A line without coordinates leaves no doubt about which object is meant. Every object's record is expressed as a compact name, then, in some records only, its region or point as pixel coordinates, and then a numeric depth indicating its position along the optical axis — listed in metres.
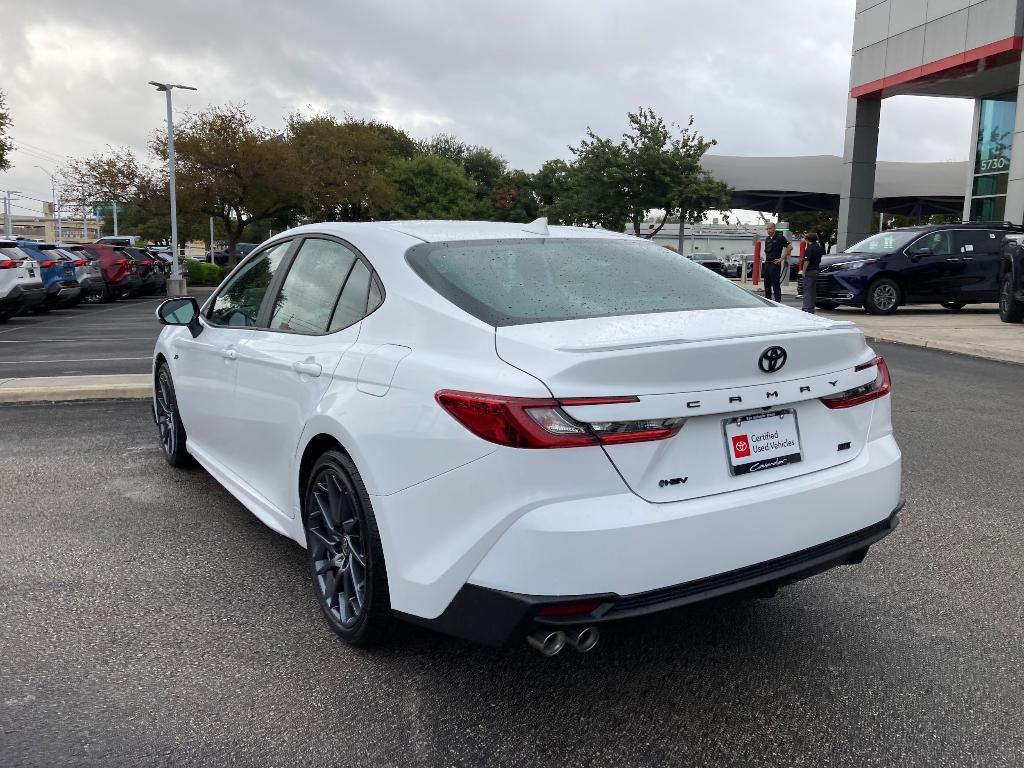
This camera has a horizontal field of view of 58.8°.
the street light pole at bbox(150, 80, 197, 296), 31.15
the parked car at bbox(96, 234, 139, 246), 43.22
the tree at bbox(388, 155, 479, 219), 67.12
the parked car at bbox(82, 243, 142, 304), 25.00
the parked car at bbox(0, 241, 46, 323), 17.05
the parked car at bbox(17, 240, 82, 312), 19.31
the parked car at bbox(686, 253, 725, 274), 43.84
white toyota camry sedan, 2.47
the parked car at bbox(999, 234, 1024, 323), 14.34
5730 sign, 25.12
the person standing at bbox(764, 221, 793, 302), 18.78
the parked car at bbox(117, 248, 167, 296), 27.66
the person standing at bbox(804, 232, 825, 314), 17.34
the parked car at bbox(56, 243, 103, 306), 21.69
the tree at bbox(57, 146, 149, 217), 37.84
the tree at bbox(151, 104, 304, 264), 36.03
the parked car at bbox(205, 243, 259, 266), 62.53
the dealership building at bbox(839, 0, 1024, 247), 21.52
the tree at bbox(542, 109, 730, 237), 36.75
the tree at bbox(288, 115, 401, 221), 41.78
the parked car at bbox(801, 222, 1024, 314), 17.16
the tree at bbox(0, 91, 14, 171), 24.89
